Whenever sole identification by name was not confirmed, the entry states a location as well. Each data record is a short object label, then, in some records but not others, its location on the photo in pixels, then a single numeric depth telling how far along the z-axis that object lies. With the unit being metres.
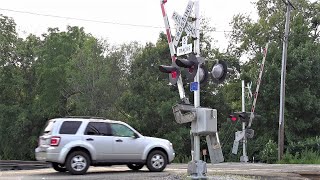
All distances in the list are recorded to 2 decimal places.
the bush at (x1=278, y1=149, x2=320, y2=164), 25.47
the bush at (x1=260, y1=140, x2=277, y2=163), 30.16
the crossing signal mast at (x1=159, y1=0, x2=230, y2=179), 10.98
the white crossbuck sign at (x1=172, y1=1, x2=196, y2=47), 11.50
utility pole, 28.06
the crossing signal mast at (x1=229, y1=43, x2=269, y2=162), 25.44
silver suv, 13.25
